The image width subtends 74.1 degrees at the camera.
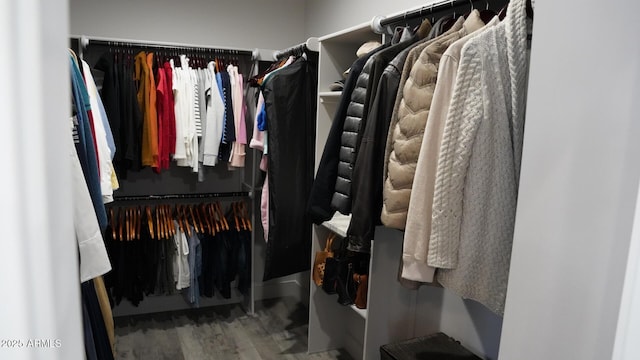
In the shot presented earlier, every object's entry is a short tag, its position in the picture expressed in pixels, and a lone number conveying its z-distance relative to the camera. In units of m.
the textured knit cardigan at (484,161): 1.20
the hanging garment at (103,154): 1.79
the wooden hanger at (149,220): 2.85
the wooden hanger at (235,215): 3.11
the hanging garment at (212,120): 2.81
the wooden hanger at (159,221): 2.88
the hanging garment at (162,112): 2.72
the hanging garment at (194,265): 2.96
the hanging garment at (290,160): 2.42
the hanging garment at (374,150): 1.54
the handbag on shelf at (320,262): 2.33
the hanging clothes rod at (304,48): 2.46
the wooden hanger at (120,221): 2.80
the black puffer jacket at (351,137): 1.65
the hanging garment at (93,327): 1.41
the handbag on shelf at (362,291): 2.03
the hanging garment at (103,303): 1.74
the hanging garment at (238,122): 2.85
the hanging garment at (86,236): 1.09
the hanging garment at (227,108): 2.83
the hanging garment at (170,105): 2.73
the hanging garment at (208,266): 3.04
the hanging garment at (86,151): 1.31
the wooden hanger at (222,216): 3.08
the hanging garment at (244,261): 3.11
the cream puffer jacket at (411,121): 1.42
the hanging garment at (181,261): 2.92
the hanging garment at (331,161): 1.79
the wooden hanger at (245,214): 3.15
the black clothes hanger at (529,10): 1.24
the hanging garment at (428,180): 1.28
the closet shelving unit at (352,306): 1.94
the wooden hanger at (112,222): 2.79
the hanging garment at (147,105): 2.71
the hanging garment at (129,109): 2.65
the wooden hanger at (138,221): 2.86
